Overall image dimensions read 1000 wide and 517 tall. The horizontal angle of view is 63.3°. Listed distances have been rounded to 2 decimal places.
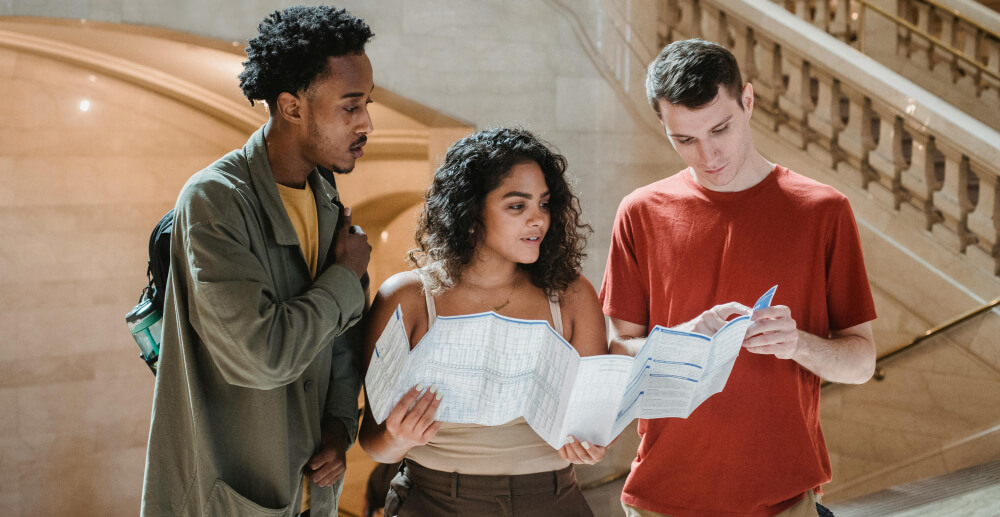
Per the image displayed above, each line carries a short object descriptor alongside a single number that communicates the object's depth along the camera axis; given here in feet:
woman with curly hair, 6.29
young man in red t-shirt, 6.08
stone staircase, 13.97
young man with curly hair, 5.07
